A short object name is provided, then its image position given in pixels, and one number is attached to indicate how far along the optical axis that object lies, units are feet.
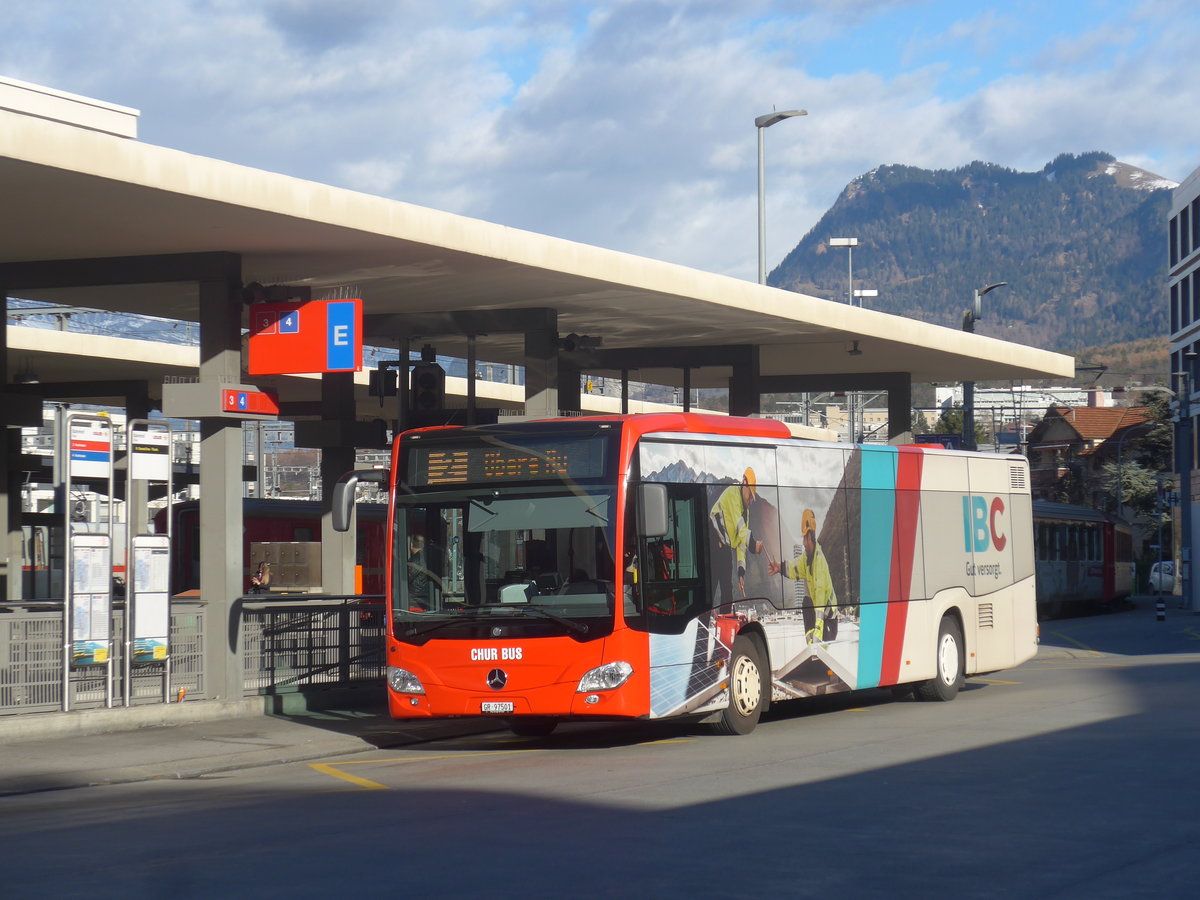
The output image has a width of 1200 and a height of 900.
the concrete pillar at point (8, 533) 91.41
